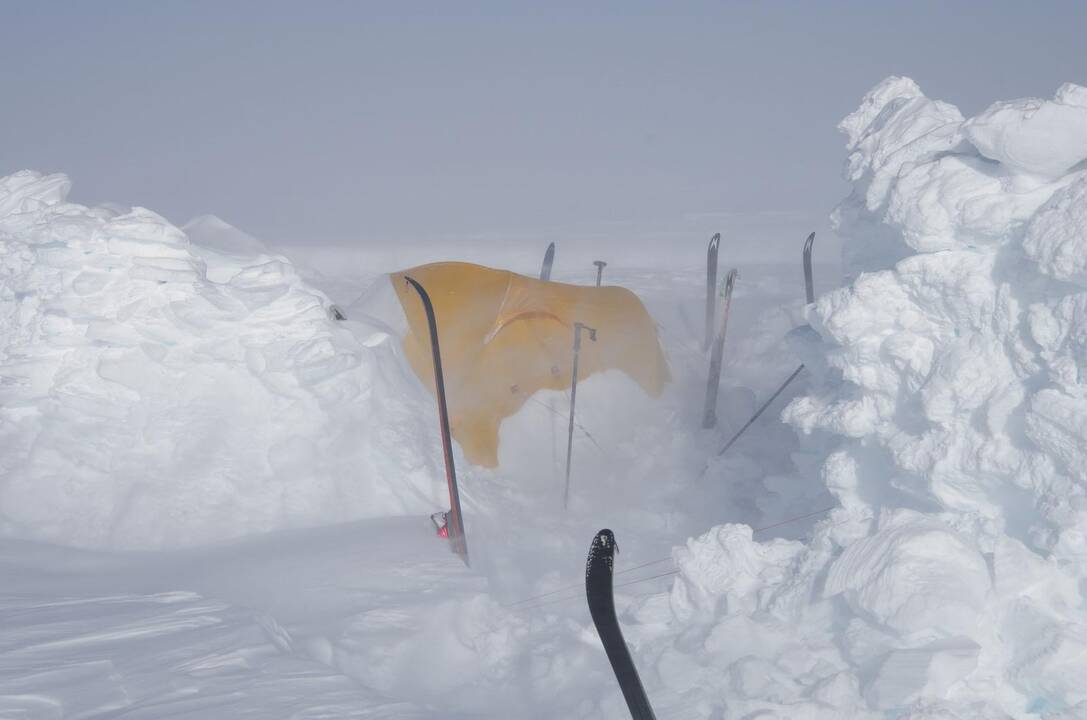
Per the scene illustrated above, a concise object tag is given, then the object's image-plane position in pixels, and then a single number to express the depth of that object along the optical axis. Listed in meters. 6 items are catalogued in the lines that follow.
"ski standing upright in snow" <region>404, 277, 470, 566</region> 6.38
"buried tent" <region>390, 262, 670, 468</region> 9.09
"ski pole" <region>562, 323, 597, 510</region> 8.21
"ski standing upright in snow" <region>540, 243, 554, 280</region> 12.92
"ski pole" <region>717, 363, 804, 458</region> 8.90
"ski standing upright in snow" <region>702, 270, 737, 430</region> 9.80
